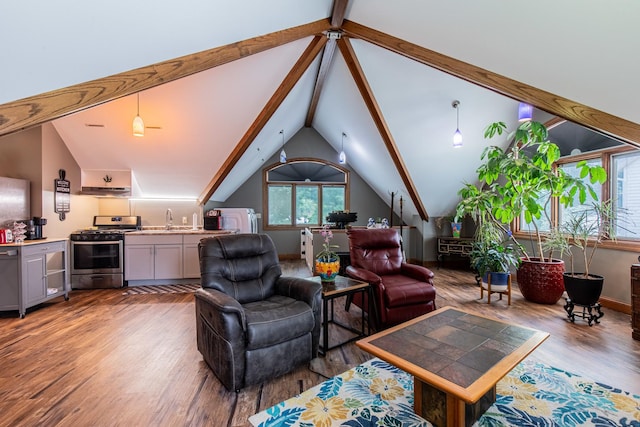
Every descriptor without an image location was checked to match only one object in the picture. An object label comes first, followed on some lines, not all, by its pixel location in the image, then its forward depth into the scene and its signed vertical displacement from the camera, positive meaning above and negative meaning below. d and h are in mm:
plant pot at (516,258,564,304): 3811 -933
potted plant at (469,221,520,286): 3947 -633
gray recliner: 2010 -769
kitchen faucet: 5270 -135
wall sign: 4285 +257
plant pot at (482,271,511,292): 3929 -949
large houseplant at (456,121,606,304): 3637 +270
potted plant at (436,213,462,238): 6047 -258
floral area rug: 1742 -1252
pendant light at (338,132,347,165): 6106 +1132
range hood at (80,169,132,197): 4766 +505
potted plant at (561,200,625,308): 3197 -280
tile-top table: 1469 -834
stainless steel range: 4523 -732
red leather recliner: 2949 -747
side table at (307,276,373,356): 2549 -750
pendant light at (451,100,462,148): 4059 +1064
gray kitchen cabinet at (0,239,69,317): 3324 -738
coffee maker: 3783 -200
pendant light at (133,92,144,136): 3404 +1012
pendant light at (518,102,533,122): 3704 +1261
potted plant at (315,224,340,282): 2816 -536
